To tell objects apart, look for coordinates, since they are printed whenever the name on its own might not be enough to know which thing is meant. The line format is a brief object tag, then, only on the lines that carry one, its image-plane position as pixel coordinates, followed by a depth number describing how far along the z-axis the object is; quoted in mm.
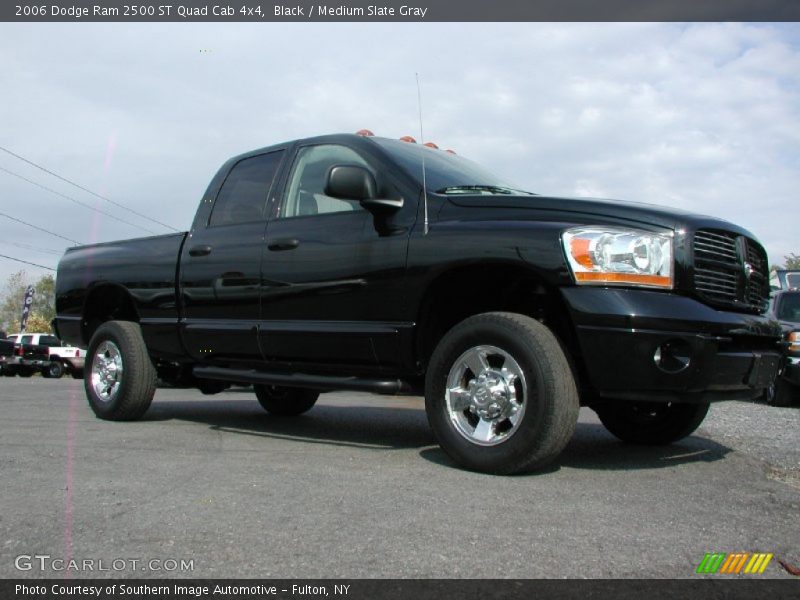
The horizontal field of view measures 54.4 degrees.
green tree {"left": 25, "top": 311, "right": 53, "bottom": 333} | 72438
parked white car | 25938
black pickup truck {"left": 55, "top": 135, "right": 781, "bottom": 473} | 3689
